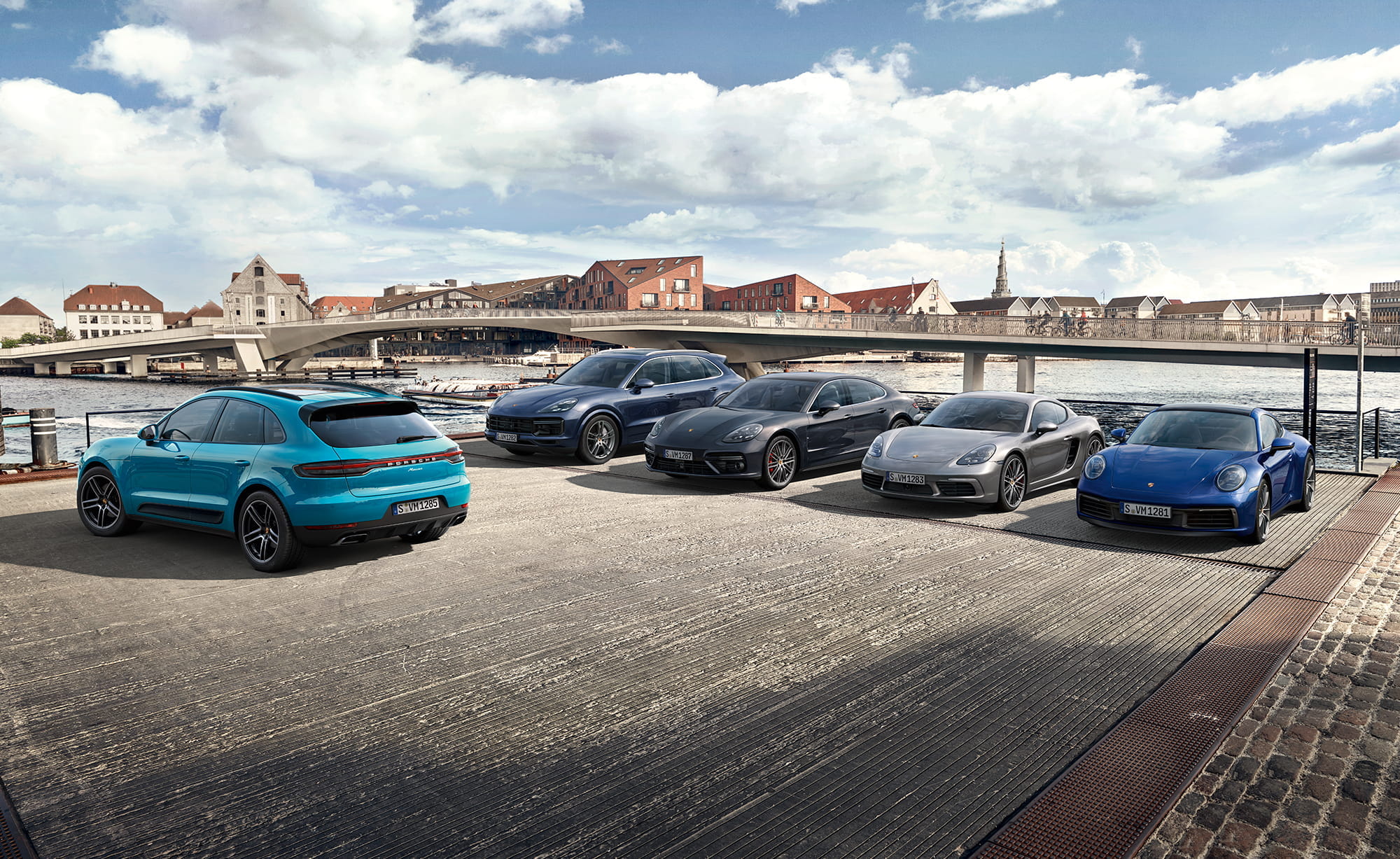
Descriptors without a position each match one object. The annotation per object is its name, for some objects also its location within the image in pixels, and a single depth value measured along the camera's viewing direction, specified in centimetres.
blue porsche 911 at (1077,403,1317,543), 797
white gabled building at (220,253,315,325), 13725
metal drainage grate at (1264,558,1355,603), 621
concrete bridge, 3700
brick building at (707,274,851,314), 13800
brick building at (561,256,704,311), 12962
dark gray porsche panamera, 1120
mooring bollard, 1223
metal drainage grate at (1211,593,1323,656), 516
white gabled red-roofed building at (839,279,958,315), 14412
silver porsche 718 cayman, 960
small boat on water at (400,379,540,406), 5349
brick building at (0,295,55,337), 17938
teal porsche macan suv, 675
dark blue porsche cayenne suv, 1338
